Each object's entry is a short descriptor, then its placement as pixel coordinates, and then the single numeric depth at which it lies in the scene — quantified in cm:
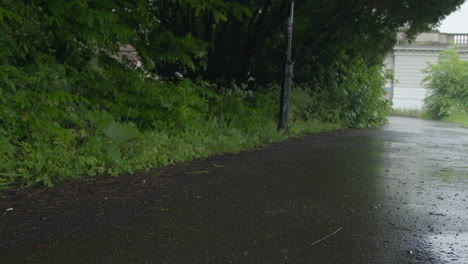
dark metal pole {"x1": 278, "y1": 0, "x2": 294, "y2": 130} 984
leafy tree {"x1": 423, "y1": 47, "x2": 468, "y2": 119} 2583
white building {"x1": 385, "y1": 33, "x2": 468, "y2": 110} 3203
